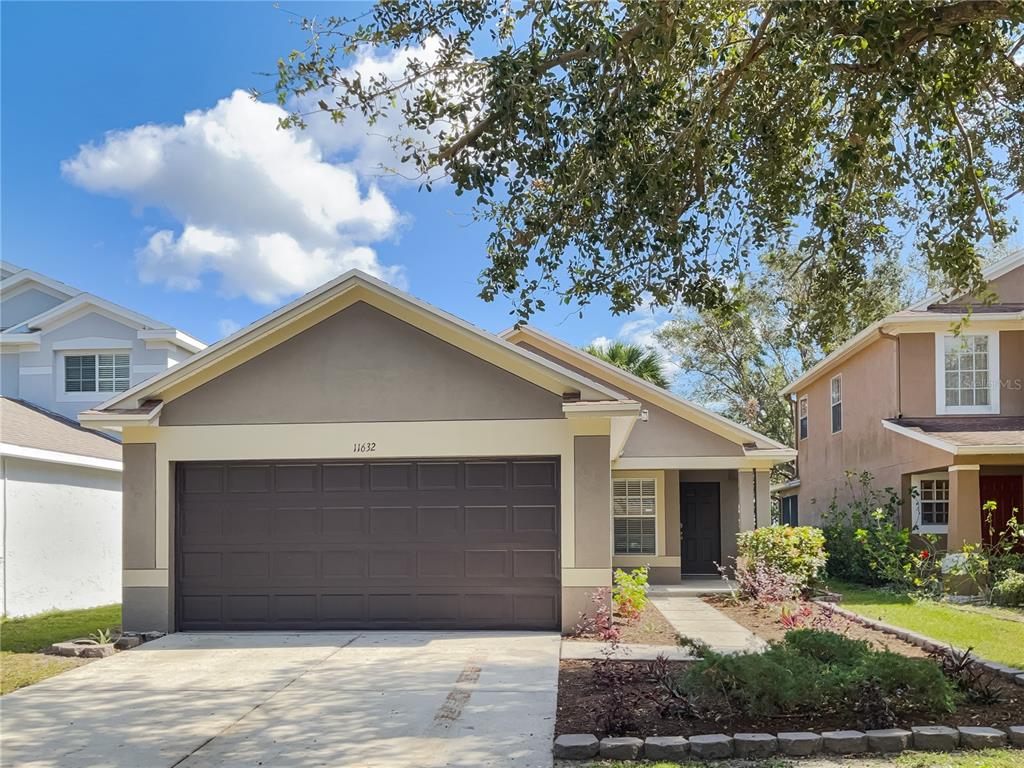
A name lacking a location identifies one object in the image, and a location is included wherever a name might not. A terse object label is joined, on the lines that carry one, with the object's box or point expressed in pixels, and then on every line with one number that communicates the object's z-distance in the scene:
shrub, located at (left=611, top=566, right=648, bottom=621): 12.27
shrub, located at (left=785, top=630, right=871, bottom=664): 7.97
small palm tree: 24.56
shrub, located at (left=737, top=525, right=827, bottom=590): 15.30
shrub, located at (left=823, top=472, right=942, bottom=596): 16.41
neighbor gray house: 14.74
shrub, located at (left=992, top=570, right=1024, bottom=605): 14.33
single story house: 11.81
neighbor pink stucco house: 16.39
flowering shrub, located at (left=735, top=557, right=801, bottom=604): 14.14
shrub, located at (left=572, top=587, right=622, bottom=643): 11.23
